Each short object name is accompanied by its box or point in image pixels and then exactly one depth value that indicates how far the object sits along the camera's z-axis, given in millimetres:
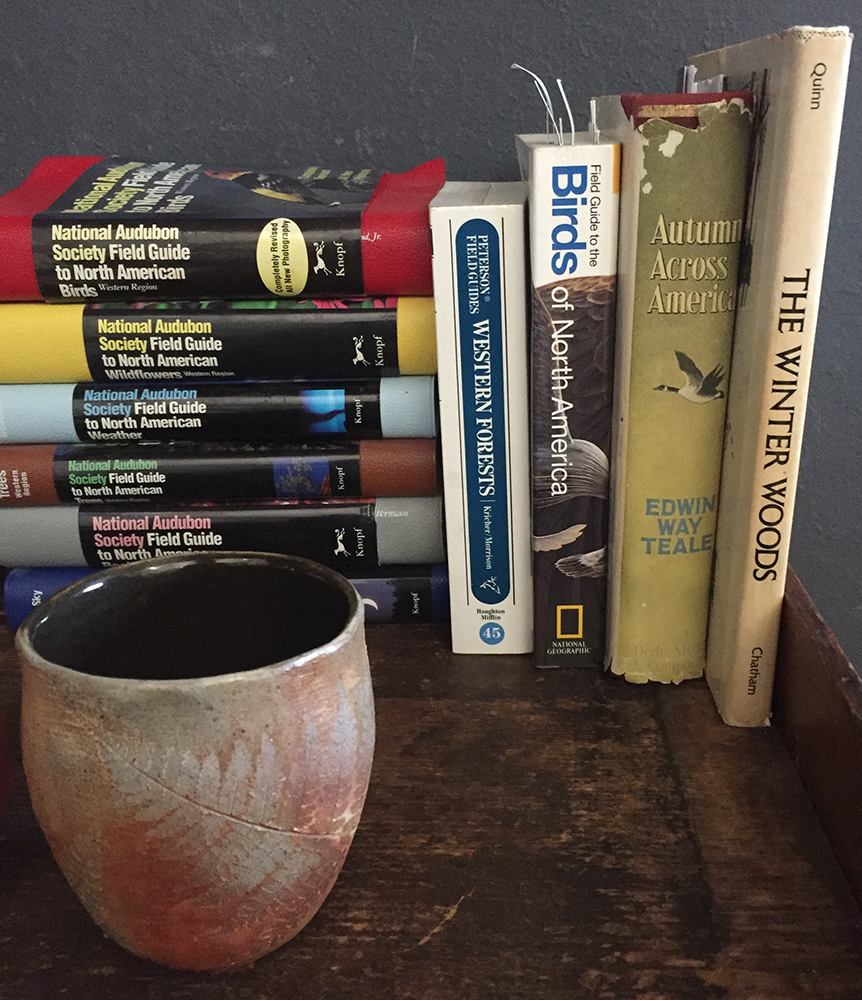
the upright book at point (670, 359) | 443
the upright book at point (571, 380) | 464
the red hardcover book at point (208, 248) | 519
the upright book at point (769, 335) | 403
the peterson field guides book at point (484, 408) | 494
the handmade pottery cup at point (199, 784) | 293
